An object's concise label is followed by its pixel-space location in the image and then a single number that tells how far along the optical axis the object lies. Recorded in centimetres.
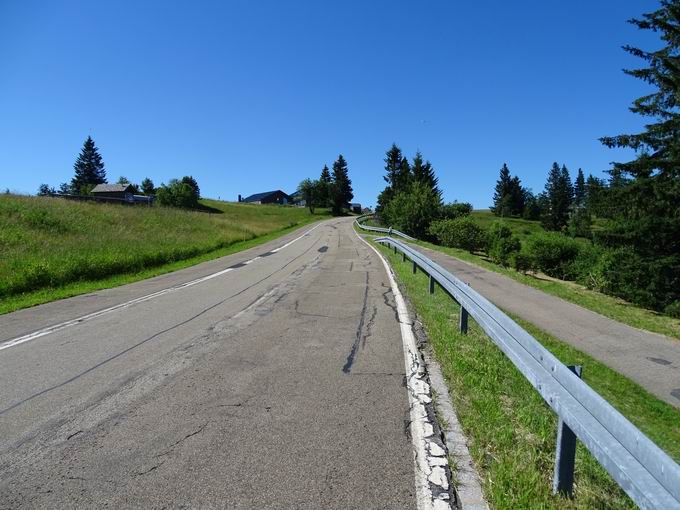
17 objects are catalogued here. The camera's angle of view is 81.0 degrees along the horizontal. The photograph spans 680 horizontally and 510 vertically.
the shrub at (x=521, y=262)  2250
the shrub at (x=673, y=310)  1512
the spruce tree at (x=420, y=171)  5403
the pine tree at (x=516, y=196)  11638
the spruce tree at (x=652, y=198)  1706
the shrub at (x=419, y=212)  3716
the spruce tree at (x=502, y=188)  11406
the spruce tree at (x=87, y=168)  9534
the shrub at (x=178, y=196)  8603
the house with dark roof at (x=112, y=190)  7881
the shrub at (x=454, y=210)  3784
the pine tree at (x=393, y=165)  6950
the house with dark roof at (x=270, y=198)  14075
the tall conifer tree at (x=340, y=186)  10181
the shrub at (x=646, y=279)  1681
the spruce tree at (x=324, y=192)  10406
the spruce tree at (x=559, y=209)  9279
